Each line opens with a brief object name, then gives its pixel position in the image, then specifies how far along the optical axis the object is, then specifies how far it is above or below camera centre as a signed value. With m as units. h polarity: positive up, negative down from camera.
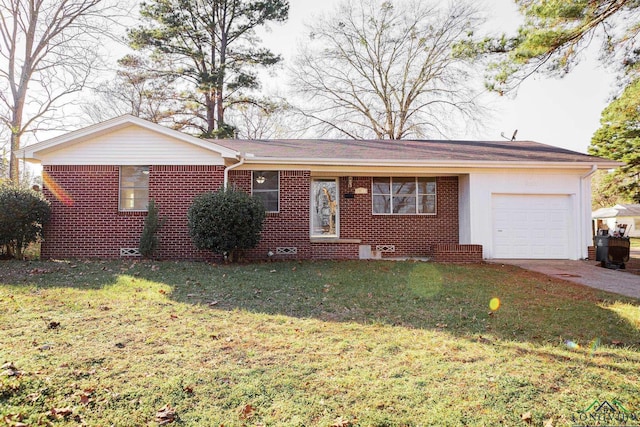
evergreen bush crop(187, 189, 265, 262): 8.97 +0.16
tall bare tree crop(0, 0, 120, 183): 17.94 +8.50
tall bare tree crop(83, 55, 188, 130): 20.12 +7.71
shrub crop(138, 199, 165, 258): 9.77 -0.15
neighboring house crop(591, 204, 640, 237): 30.33 +0.99
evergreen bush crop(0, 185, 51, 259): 9.04 +0.26
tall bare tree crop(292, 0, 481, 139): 22.59 +9.76
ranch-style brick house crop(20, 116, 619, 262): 10.29 +1.03
